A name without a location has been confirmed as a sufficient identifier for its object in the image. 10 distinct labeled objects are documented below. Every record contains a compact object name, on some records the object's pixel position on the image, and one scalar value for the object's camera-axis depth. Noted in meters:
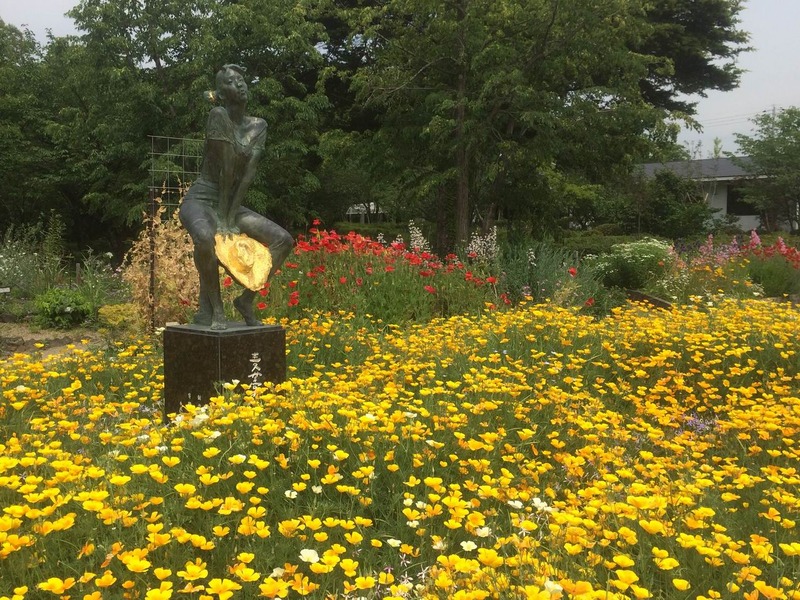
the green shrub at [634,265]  12.78
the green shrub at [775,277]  11.88
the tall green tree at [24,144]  20.38
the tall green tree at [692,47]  19.20
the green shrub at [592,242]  18.25
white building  33.56
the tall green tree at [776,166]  28.61
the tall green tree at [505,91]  11.73
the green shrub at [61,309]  9.34
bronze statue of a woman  4.76
